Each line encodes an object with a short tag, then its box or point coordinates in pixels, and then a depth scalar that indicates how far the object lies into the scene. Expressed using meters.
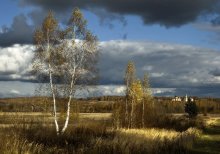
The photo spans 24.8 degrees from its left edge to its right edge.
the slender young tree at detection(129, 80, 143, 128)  59.07
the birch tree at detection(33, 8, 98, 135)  41.72
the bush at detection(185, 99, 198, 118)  118.81
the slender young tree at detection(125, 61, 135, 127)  63.58
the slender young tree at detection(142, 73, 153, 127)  73.11
